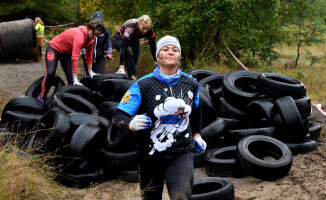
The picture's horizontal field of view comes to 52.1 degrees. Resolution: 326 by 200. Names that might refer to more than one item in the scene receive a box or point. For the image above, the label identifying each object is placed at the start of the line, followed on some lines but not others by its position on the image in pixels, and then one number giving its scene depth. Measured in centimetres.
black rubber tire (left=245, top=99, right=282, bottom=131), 667
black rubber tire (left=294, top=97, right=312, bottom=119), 679
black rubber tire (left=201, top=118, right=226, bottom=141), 640
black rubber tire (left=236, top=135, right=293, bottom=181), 521
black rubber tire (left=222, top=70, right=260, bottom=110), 743
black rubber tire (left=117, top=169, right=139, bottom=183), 588
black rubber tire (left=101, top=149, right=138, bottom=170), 590
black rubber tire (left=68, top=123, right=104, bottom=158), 571
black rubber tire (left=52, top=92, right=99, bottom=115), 764
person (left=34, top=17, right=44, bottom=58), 1830
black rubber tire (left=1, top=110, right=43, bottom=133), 720
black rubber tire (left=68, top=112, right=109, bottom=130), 638
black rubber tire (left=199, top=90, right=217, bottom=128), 689
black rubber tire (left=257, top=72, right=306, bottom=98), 695
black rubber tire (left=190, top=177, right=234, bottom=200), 463
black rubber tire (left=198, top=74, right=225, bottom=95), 851
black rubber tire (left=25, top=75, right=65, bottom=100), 912
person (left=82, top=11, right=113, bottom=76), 904
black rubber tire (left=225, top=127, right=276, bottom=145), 654
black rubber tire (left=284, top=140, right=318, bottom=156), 641
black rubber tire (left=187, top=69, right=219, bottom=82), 928
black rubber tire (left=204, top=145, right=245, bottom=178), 571
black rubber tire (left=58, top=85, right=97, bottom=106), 811
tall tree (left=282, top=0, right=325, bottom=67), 1438
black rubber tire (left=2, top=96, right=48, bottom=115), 767
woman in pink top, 707
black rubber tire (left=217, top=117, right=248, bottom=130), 704
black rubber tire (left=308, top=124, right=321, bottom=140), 730
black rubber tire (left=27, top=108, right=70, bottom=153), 569
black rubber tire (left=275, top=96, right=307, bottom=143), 630
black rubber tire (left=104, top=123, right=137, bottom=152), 599
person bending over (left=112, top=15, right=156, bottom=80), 828
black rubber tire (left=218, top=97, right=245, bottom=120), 733
